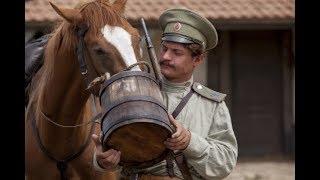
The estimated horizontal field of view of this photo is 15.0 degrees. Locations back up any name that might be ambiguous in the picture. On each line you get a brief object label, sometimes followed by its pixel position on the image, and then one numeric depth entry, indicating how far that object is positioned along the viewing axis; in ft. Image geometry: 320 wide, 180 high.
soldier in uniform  20.41
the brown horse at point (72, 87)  21.30
